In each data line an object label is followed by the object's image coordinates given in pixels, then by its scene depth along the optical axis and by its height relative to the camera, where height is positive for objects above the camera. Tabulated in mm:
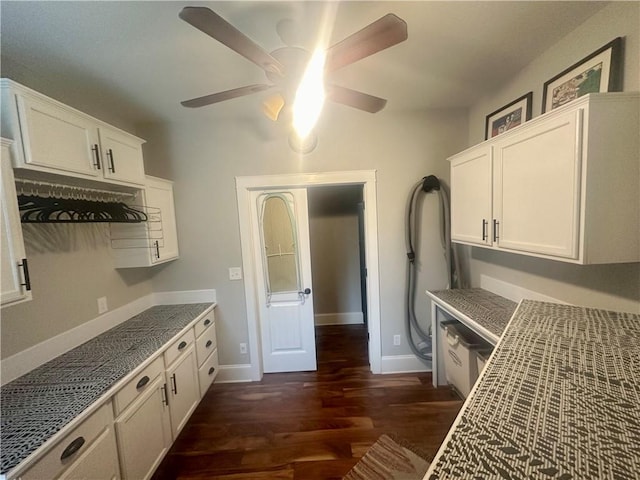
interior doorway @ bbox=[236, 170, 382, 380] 2561 -176
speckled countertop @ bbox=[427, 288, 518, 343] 1670 -702
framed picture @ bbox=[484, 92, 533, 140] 1860 +736
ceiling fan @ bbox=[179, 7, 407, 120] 964 +743
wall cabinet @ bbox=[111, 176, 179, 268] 2145 -31
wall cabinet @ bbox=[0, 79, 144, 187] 1219 +535
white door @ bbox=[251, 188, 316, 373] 2807 -752
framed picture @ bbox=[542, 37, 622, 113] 1298 +717
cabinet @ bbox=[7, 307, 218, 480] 1068 -1016
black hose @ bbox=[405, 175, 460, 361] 2539 -346
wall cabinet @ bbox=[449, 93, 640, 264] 1157 +133
